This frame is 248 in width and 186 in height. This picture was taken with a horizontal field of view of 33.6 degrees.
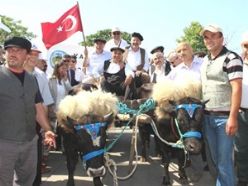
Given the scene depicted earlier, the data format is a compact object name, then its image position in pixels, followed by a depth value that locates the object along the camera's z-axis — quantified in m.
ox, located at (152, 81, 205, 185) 5.96
